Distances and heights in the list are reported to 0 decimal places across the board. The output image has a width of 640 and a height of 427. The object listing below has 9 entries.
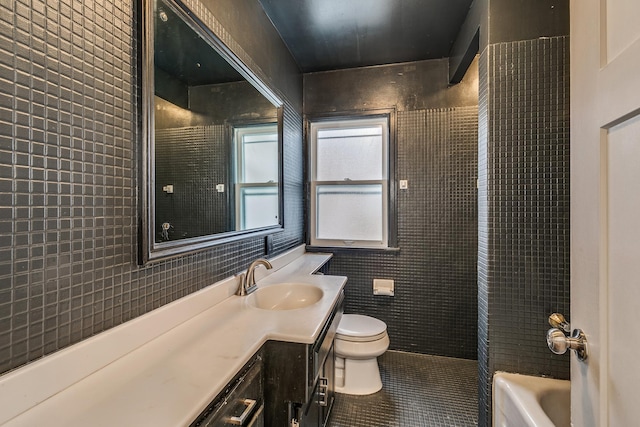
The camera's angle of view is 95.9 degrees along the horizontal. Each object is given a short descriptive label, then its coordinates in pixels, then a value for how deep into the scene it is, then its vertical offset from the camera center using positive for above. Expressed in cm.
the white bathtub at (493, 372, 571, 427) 115 -78
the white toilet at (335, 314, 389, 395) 190 -95
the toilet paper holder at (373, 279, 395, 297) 245 -62
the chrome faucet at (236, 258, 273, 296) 146 -34
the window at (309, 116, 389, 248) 255 +29
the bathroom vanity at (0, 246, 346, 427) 61 -42
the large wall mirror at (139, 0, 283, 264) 97 +33
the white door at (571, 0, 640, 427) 53 +1
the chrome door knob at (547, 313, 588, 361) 67 -30
